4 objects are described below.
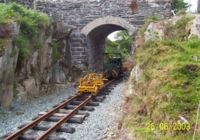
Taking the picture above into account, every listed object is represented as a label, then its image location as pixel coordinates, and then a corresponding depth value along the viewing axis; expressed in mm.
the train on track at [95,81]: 13615
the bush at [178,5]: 21012
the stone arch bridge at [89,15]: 18500
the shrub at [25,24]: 12011
